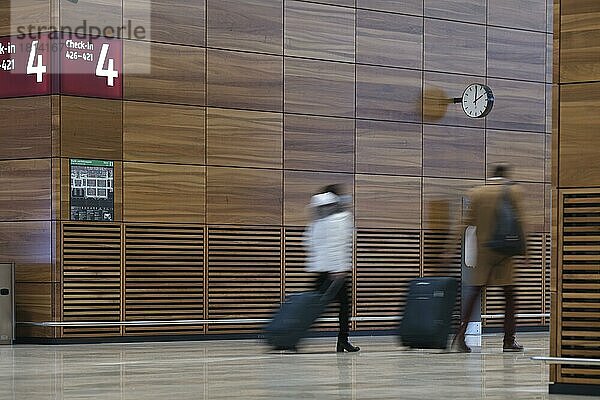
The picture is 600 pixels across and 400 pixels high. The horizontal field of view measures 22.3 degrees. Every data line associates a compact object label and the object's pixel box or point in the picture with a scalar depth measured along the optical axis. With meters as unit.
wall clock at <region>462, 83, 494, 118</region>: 20.23
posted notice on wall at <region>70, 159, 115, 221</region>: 16.95
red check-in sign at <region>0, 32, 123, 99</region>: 16.78
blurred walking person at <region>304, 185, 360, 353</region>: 14.54
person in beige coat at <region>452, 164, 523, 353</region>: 14.21
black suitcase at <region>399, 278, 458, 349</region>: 14.20
